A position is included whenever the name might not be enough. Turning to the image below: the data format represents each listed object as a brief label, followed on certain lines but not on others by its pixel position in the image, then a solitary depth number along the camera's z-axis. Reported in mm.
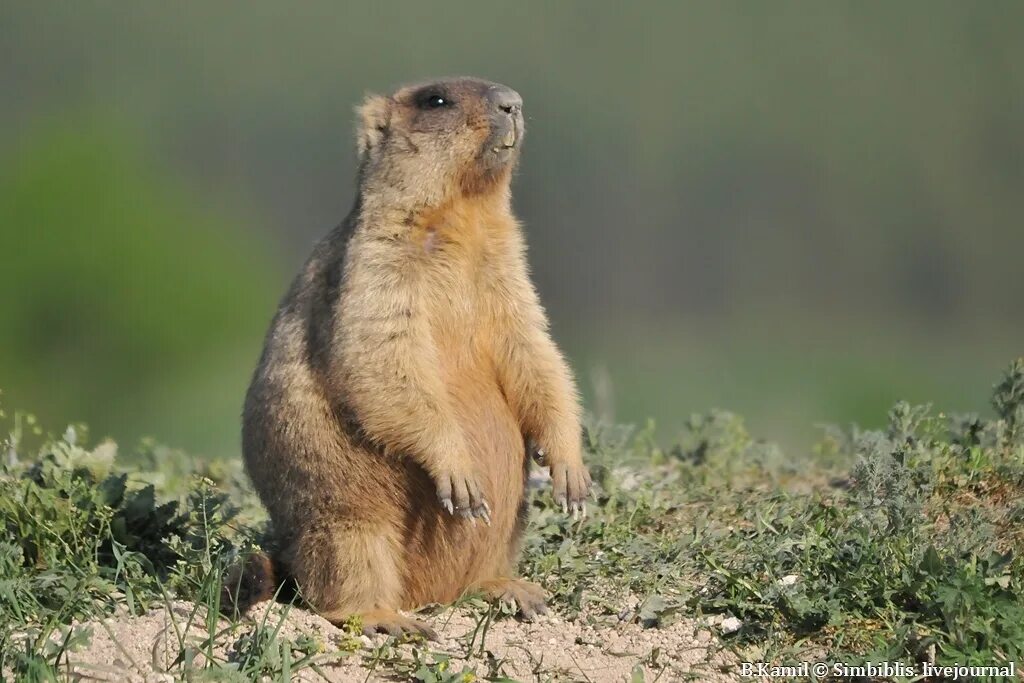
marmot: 11727
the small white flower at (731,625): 11337
